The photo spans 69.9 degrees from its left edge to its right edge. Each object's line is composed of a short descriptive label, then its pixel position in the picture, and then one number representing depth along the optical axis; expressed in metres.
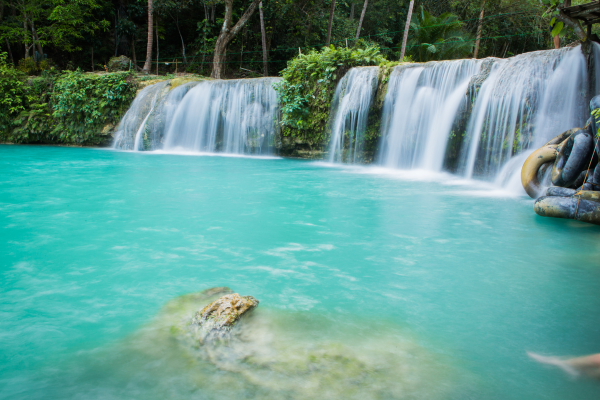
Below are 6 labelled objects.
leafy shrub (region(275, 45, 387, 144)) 13.85
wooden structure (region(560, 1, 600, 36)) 7.92
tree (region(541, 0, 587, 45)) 8.34
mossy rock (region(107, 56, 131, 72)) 22.30
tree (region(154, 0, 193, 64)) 22.94
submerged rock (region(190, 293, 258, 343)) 2.86
